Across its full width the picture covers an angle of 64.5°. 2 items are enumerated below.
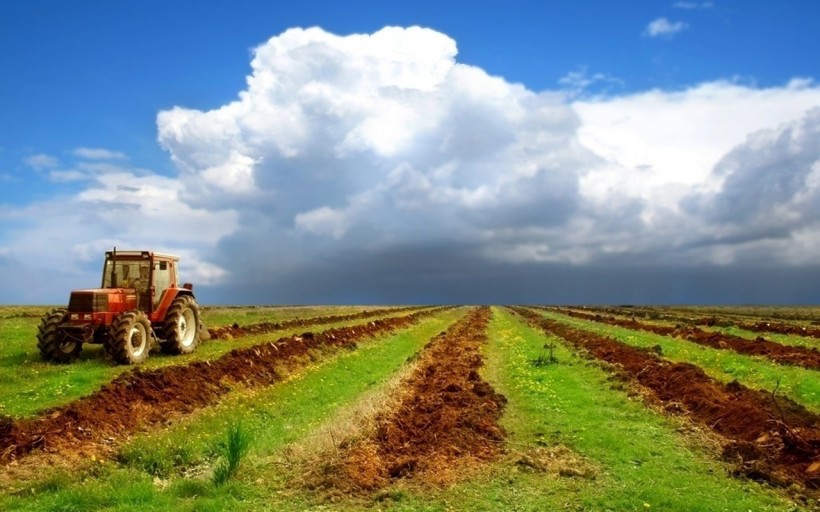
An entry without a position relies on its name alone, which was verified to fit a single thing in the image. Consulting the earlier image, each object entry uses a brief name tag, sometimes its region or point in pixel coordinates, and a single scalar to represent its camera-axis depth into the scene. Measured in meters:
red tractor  21.62
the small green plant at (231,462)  10.37
